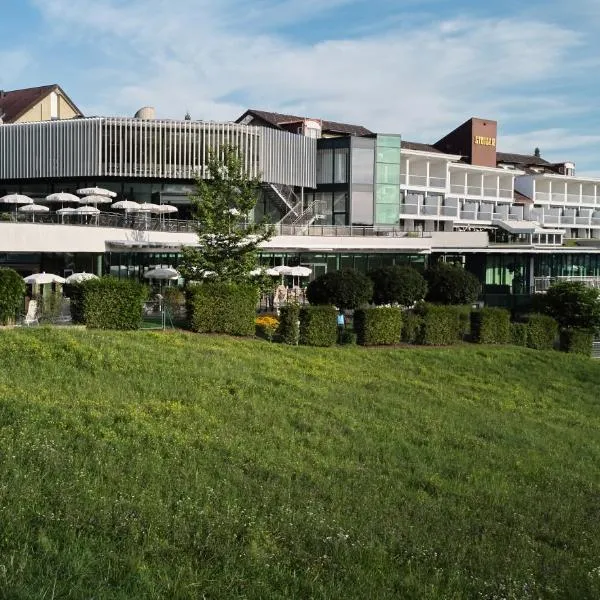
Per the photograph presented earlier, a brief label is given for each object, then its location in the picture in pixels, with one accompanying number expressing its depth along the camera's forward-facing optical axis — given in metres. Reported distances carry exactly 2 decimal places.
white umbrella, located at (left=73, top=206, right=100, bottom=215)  39.56
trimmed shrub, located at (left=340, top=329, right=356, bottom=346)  27.92
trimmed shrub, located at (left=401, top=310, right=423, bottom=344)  28.97
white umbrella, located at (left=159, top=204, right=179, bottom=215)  45.06
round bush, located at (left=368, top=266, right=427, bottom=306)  37.09
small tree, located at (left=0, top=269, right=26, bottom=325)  22.36
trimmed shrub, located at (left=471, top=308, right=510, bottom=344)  30.66
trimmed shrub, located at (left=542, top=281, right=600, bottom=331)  35.75
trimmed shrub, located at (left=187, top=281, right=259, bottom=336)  25.58
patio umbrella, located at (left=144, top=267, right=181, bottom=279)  38.53
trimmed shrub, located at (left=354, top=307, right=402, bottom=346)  27.73
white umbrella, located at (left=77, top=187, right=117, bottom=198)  46.69
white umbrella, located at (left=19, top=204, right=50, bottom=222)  40.38
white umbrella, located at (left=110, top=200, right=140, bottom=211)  43.72
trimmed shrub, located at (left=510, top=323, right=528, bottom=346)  31.64
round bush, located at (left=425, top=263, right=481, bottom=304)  40.50
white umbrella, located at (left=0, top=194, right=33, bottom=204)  44.69
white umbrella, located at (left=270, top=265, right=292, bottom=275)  42.28
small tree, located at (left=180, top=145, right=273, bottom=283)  31.05
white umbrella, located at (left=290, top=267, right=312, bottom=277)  42.66
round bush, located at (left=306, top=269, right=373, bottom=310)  34.03
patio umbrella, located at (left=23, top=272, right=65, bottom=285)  31.58
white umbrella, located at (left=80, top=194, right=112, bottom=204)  44.84
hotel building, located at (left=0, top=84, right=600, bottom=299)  40.88
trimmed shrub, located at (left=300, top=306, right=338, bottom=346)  26.56
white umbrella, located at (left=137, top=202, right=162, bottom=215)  43.97
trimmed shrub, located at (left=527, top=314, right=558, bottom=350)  32.03
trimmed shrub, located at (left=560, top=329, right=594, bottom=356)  32.56
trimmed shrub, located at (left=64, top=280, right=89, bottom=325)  23.95
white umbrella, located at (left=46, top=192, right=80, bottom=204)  44.38
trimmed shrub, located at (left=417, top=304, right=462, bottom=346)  29.20
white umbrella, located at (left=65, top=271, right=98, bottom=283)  32.49
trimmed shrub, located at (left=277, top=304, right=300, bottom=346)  26.45
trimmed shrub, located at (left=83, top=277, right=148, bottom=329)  23.88
